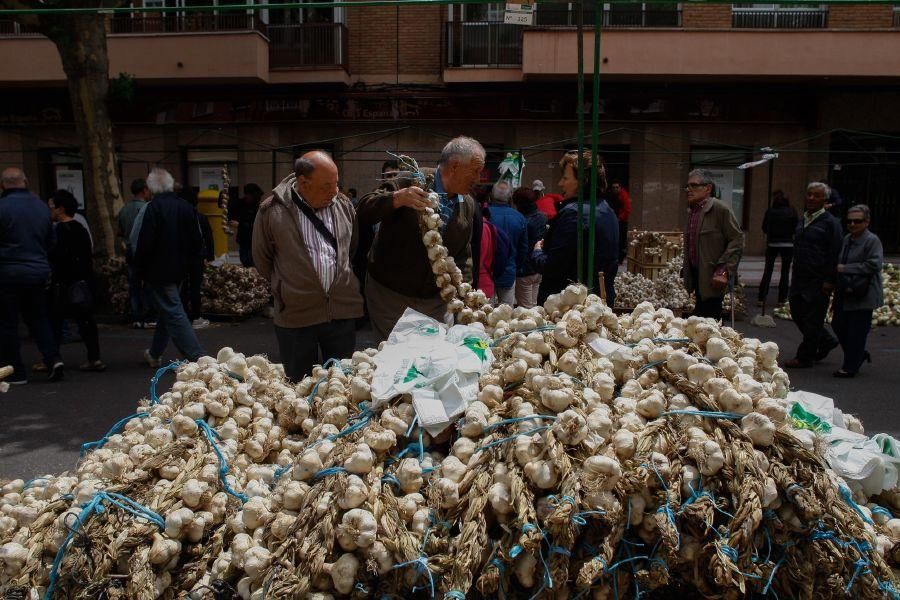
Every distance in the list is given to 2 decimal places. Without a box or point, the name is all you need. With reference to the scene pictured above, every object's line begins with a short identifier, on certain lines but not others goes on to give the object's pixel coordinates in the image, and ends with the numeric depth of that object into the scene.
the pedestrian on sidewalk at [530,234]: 6.88
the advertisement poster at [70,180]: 16.46
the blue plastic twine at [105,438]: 2.38
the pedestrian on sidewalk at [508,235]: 5.43
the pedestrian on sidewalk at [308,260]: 3.50
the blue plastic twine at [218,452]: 1.96
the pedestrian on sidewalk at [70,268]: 6.25
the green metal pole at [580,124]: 3.17
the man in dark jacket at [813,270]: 6.45
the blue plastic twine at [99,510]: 1.75
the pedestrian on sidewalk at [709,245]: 5.52
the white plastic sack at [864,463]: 1.93
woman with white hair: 6.23
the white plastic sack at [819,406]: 2.28
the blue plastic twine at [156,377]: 2.58
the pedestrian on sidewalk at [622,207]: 10.12
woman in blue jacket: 4.38
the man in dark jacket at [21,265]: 5.74
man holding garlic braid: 3.22
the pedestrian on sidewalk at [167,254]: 5.95
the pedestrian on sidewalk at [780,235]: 9.60
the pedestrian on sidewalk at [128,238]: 8.28
